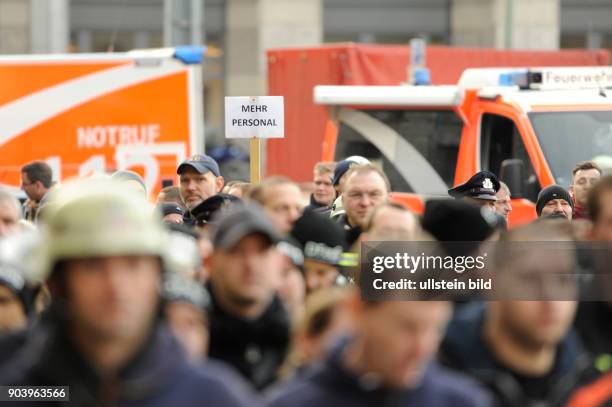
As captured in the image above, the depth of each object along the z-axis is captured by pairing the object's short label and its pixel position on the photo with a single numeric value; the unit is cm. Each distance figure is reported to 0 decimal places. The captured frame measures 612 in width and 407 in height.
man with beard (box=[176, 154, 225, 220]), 1926
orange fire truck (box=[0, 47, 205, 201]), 2956
